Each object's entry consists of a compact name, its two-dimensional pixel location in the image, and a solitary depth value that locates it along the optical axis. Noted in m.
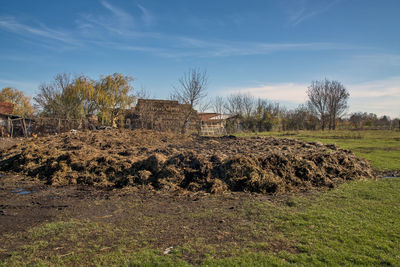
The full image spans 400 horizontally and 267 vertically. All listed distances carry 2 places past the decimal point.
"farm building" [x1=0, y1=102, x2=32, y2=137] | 22.52
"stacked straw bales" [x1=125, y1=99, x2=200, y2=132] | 26.97
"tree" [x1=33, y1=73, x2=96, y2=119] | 33.94
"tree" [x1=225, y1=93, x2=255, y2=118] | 47.60
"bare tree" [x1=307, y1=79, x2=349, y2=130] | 53.69
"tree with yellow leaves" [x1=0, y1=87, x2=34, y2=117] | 55.75
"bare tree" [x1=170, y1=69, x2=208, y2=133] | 25.89
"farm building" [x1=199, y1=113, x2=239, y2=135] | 34.44
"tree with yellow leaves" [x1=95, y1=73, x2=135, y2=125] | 33.97
